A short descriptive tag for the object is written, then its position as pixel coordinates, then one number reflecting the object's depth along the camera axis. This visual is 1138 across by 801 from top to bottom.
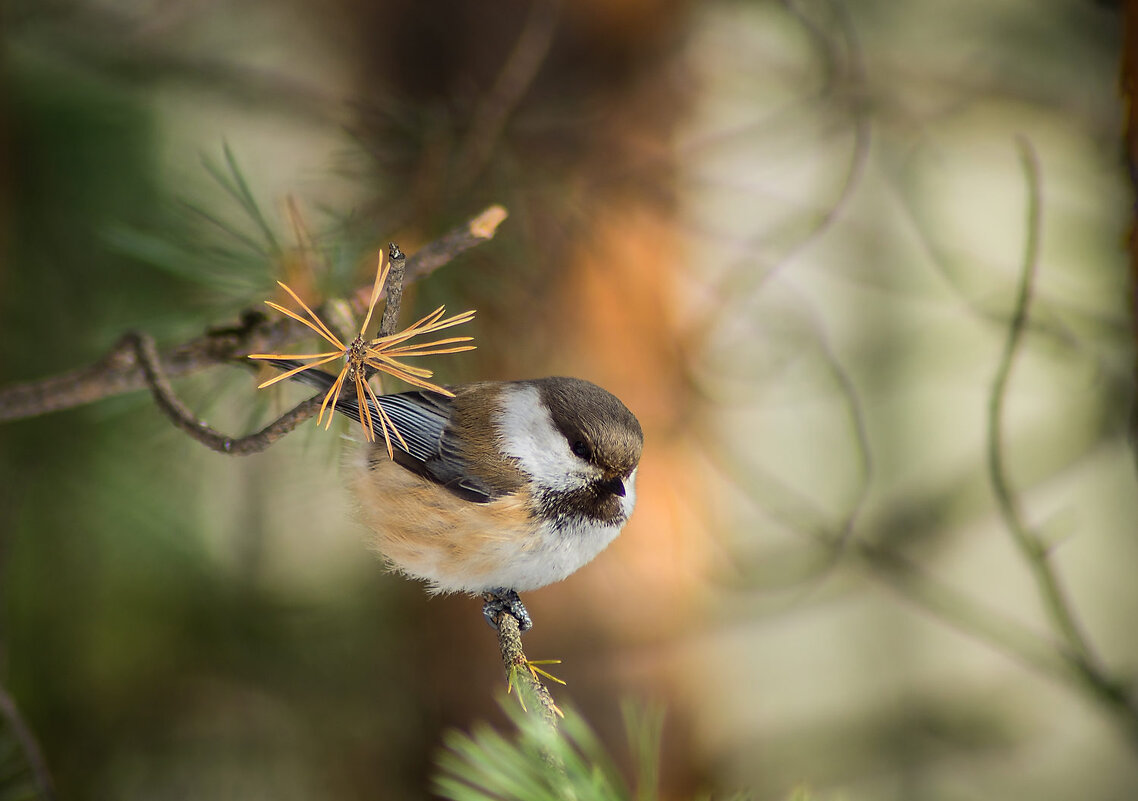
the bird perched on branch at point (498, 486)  3.43
